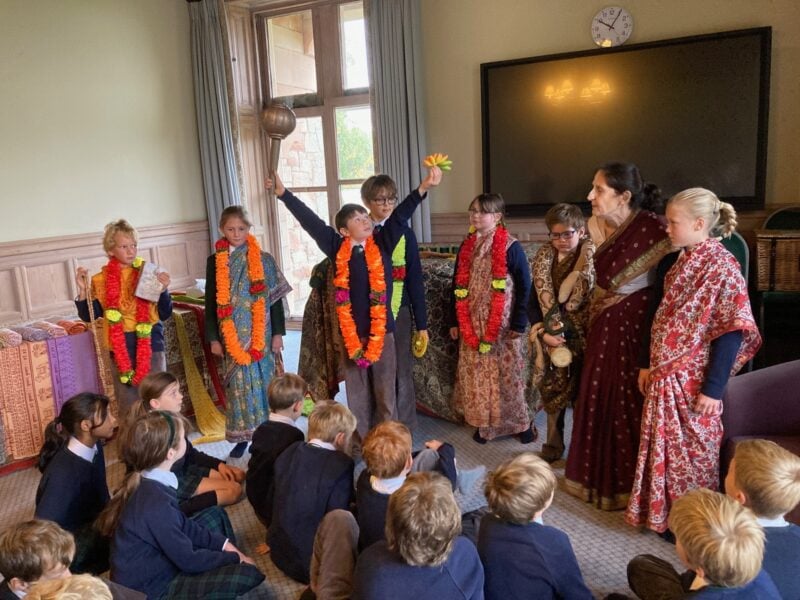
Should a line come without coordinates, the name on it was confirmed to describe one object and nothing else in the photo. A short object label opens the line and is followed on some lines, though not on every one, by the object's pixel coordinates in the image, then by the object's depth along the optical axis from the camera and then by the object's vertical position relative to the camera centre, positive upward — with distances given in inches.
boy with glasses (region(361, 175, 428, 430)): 133.6 -24.3
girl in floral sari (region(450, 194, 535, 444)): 139.2 -32.8
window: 267.7 +36.6
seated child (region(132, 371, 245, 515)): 115.9 -52.2
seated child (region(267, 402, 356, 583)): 95.0 -43.9
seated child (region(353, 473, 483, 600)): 66.2 -39.3
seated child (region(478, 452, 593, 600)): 73.0 -42.4
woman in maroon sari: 108.3 -29.2
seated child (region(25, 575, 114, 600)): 56.1 -34.3
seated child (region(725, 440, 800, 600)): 69.9 -37.2
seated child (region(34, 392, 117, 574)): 99.3 -44.0
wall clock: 213.0 +45.5
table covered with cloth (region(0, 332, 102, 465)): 147.0 -43.8
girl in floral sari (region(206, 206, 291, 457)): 146.0 -29.6
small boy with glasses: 122.7 -26.2
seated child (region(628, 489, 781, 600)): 59.9 -35.8
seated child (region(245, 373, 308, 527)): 107.5 -41.9
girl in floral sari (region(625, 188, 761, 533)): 94.0 -28.8
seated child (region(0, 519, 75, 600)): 71.6 -39.5
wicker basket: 177.9 -28.3
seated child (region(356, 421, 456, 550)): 84.7 -39.0
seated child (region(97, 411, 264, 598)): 85.7 -46.2
